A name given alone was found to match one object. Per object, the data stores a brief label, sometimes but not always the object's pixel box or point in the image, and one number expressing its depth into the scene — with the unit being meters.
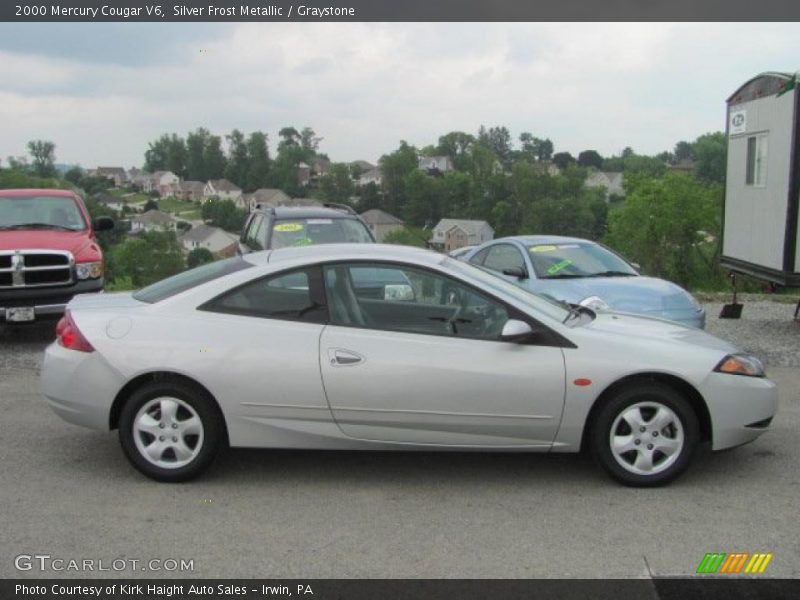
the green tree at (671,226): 27.08
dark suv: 10.83
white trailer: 10.09
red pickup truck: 9.28
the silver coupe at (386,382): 4.91
